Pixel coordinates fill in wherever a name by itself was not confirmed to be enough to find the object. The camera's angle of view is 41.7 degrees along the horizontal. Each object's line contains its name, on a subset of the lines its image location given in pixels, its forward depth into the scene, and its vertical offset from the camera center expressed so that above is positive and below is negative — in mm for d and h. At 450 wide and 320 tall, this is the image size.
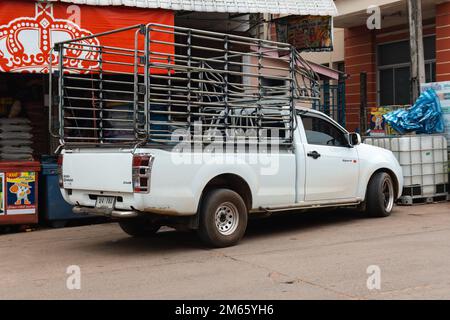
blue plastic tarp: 12148 +914
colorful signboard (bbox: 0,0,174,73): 9695 +2336
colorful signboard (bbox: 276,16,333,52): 13602 +3104
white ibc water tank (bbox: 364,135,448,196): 11445 +55
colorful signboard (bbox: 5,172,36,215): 9562 -427
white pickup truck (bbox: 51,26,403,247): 6938 -56
